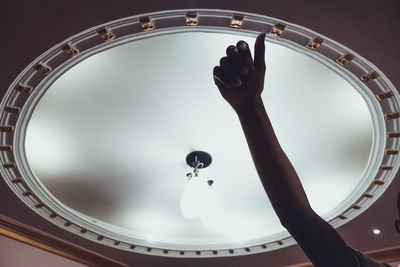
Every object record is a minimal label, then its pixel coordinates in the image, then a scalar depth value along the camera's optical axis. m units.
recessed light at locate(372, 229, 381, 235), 4.62
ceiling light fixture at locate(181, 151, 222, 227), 3.21
